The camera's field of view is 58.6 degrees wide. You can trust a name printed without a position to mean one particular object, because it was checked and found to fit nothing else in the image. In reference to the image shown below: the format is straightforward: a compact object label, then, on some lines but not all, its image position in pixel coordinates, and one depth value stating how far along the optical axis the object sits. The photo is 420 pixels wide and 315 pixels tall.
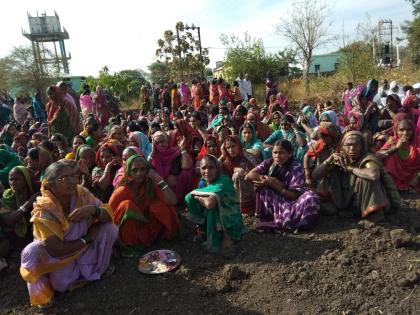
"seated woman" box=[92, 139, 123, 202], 4.54
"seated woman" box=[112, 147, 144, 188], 4.02
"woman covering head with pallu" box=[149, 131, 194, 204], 5.09
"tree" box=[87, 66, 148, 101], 26.42
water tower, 50.53
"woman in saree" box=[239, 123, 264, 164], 5.42
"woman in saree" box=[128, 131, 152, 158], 5.74
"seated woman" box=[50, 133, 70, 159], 5.87
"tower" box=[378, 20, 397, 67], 21.43
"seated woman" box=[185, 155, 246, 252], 3.57
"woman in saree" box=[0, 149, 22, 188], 4.83
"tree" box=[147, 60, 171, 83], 36.35
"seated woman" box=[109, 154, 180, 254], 3.67
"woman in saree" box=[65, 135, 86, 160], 5.29
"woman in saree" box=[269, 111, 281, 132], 7.24
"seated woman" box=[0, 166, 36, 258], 3.89
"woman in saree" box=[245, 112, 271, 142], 6.58
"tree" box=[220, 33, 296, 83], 22.81
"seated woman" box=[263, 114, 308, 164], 5.64
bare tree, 24.25
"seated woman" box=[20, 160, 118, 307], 2.99
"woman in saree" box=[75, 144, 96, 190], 4.67
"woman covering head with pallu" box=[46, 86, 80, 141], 7.45
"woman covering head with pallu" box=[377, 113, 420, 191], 4.68
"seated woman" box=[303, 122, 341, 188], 4.48
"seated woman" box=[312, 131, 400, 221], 3.58
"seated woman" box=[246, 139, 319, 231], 3.76
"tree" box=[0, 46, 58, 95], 27.98
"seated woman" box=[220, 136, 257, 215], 4.35
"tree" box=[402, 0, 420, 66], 25.58
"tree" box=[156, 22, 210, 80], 23.97
